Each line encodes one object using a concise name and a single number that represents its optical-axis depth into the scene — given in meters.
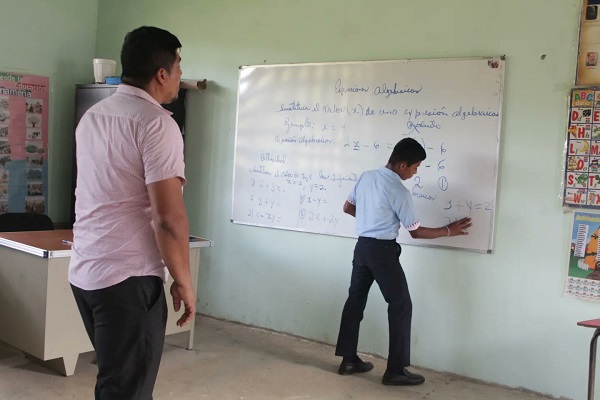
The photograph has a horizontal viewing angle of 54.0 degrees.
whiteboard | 3.55
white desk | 3.10
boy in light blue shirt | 3.39
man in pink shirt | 1.64
